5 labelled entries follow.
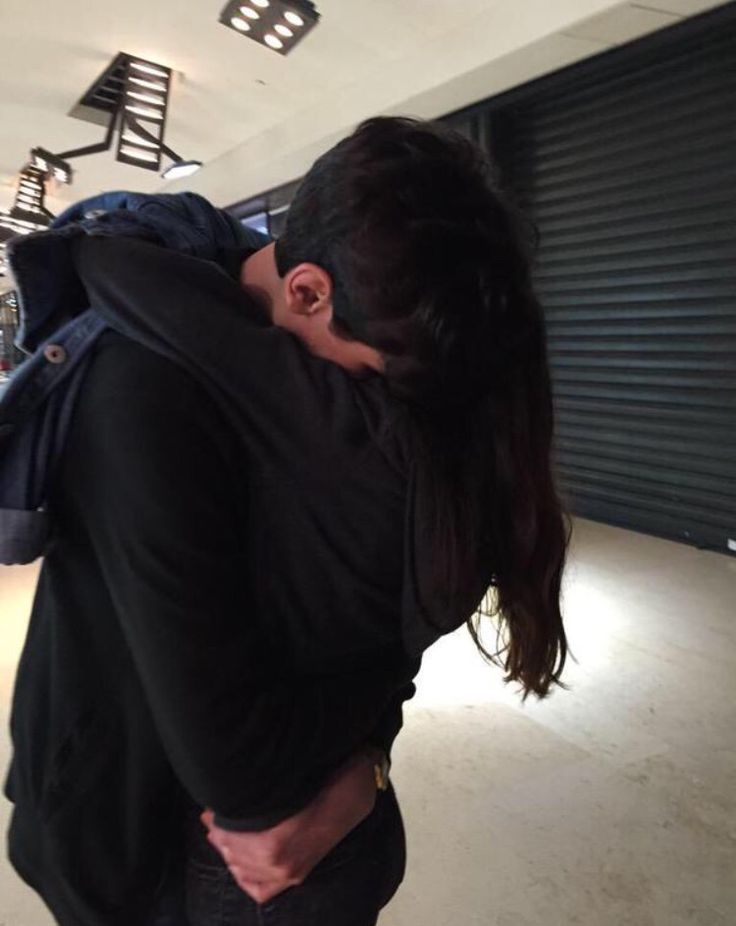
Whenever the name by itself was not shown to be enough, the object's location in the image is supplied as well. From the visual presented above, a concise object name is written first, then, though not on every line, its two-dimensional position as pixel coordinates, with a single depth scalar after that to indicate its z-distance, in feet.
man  2.04
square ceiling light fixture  10.59
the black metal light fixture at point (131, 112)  14.39
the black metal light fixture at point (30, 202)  20.27
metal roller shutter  12.48
